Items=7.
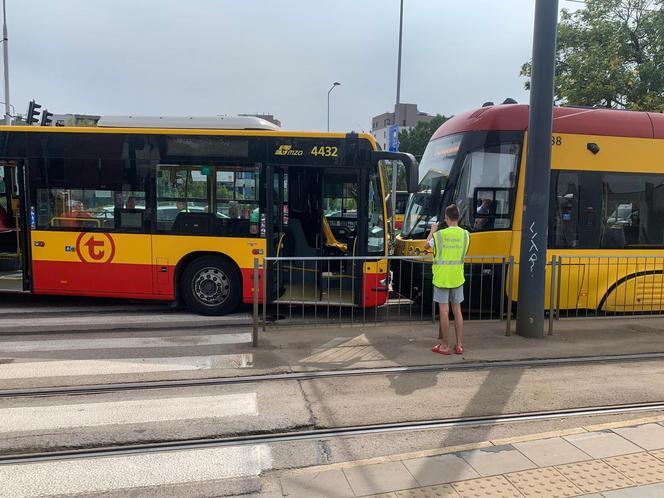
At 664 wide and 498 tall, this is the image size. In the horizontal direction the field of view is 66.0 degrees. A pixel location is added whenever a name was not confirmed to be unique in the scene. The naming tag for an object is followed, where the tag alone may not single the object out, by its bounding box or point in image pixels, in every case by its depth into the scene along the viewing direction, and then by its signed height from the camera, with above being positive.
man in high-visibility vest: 6.01 -0.75
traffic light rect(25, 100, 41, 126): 9.06 +1.61
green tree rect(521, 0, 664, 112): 17.17 +5.41
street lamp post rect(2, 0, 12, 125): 23.82 +7.23
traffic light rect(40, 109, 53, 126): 8.62 +1.44
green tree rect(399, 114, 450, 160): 53.09 +7.56
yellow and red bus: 7.89 +0.04
